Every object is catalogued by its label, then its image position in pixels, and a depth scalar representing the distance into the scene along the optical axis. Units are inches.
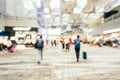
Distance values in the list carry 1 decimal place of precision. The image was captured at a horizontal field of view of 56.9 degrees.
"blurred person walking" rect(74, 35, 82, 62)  280.1
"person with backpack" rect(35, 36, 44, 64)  263.9
